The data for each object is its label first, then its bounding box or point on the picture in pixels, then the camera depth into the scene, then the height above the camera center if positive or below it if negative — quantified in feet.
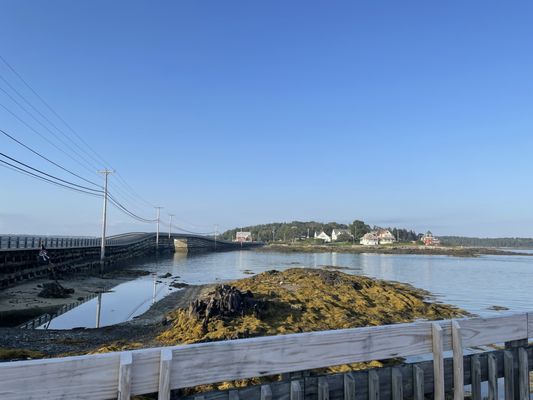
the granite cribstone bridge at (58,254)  101.86 -6.91
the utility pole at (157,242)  385.25 -5.12
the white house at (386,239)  642.63 +2.18
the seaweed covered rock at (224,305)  51.93 -8.81
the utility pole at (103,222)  153.13 +5.39
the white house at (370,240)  617.86 +0.21
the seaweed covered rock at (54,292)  86.03 -11.98
